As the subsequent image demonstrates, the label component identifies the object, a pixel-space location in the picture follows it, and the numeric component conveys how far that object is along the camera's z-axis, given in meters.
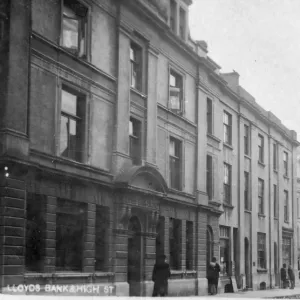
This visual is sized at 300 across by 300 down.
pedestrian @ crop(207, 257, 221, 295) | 22.67
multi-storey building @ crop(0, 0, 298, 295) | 14.27
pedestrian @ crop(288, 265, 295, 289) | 31.08
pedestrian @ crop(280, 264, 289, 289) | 31.89
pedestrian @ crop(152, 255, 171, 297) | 18.06
